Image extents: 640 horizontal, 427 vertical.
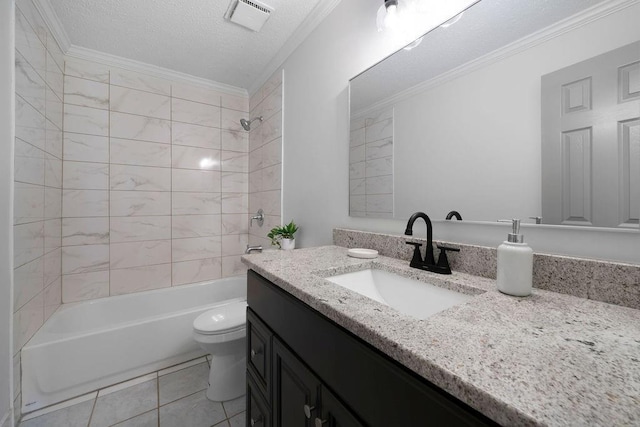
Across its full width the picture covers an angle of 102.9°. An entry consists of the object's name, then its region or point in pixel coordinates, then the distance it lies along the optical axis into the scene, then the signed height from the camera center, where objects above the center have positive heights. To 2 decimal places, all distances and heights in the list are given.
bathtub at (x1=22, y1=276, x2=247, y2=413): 1.42 -0.84
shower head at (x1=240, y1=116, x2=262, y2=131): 2.47 +0.89
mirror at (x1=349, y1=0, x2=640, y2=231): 0.61 +0.30
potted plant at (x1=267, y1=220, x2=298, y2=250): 1.66 -0.15
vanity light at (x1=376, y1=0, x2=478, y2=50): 0.95 +0.79
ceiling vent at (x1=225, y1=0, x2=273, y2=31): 1.50 +1.23
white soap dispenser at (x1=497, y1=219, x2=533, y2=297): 0.62 -0.13
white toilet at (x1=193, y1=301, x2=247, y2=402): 1.50 -0.84
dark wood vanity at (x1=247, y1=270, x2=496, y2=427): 0.39 -0.34
